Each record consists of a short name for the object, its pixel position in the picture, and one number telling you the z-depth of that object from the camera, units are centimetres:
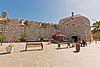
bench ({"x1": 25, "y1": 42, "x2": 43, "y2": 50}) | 589
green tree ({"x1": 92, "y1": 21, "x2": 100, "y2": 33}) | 1877
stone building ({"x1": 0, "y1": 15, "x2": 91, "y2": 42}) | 1092
